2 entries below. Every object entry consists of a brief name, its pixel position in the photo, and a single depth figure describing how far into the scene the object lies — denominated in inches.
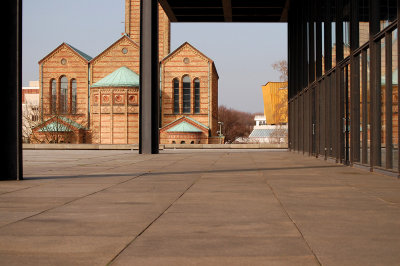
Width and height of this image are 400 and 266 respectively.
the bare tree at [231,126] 4616.1
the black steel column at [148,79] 964.6
